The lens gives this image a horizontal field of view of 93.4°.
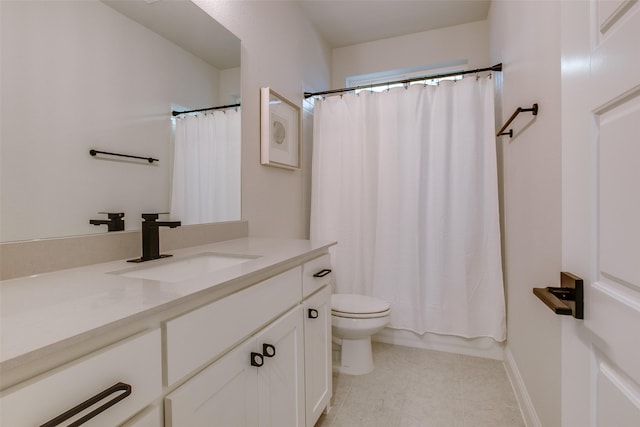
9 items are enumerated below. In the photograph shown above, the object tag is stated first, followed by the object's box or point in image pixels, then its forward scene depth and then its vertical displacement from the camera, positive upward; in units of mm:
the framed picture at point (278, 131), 1789 +520
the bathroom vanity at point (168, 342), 426 -249
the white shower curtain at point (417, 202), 2055 +78
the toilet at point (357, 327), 1822 -699
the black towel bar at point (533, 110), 1246 +437
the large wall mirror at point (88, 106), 782 +325
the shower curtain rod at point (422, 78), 1975 +947
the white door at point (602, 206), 463 +12
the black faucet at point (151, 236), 1015 -85
